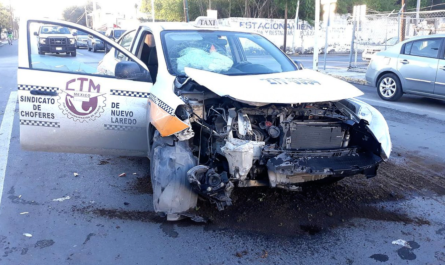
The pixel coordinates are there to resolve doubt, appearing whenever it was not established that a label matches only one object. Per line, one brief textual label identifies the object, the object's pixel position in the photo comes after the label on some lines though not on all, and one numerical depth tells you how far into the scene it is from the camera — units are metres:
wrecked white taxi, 3.67
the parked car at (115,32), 24.48
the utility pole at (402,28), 16.34
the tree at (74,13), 80.14
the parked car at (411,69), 9.21
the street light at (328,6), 14.31
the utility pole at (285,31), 29.17
